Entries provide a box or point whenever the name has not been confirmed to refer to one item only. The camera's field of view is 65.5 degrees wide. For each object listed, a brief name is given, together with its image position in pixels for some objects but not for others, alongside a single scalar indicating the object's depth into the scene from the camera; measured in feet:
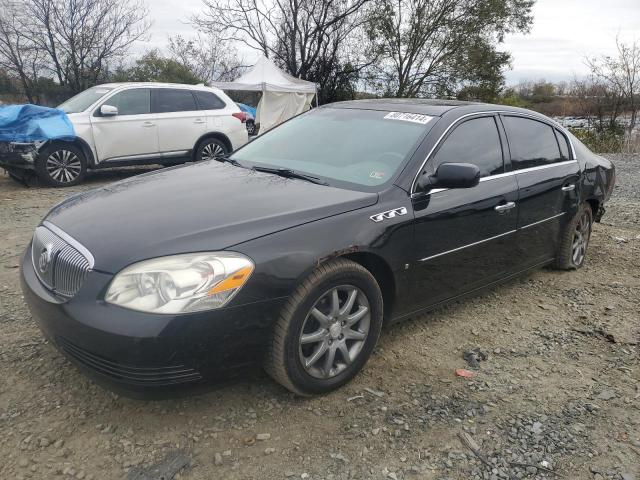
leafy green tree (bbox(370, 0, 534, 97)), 86.02
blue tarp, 25.13
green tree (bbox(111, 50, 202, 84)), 89.25
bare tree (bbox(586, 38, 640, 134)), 67.10
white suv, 26.45
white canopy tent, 56.70
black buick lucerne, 6.93
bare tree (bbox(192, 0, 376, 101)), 79.51
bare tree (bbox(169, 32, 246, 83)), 108.27
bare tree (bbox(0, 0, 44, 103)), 58.90
